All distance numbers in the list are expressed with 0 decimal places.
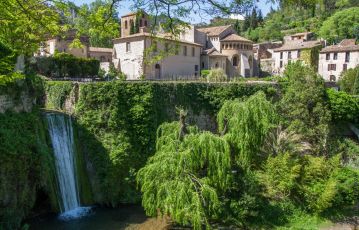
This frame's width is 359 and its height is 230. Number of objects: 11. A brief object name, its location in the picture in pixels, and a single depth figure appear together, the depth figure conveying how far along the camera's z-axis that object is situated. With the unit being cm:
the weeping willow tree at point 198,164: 1377
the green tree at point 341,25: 6821
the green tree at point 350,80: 3775
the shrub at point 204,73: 4266
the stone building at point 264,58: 5488
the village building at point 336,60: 4747
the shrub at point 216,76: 3400
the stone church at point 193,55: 3753
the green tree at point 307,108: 2439
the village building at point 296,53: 5134
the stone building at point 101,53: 5107
